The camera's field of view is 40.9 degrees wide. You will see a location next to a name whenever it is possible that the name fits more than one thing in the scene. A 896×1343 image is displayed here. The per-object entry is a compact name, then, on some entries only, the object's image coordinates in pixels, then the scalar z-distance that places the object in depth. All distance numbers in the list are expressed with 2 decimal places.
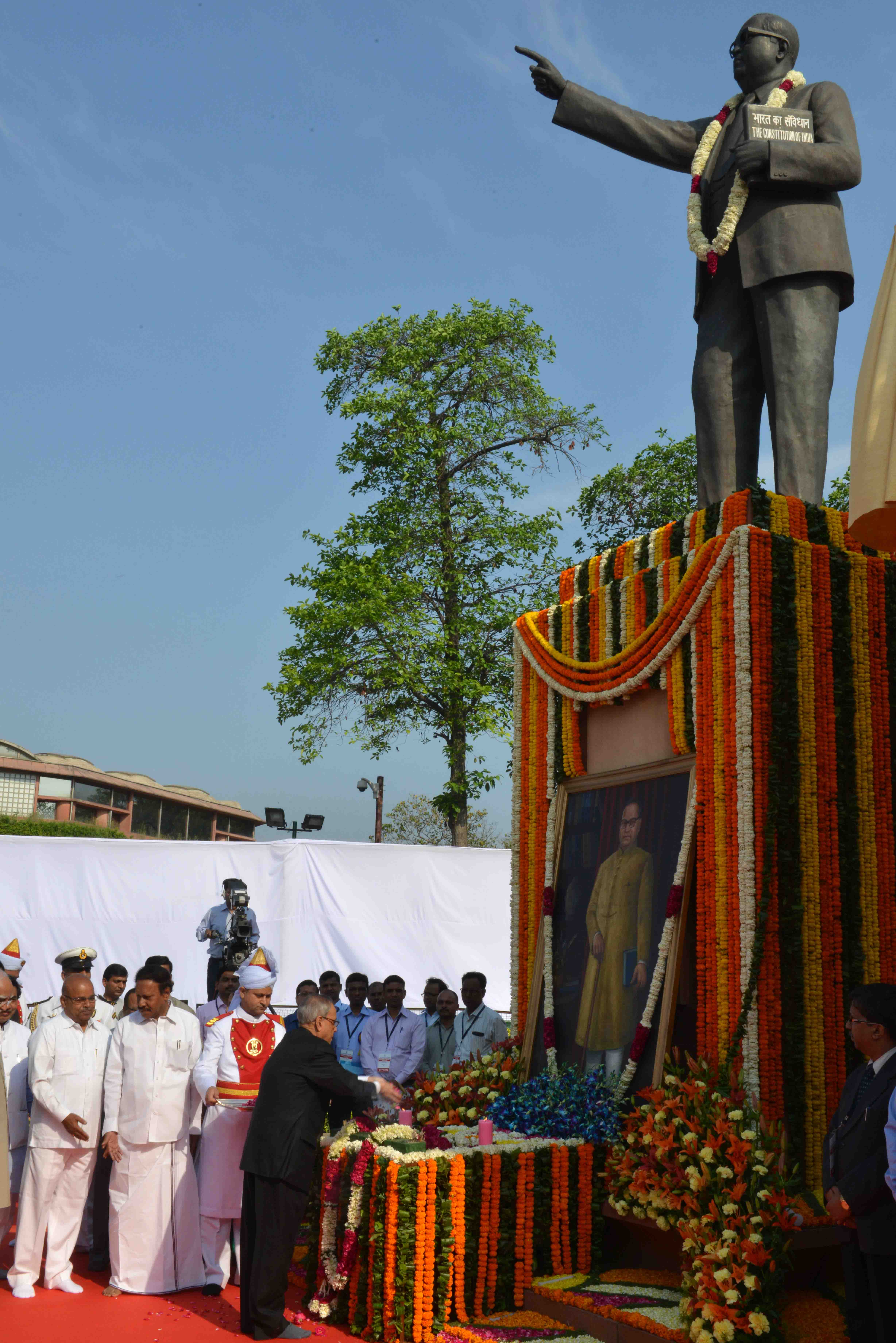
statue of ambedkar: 6.89
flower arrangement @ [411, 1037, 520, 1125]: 7.29
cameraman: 10.27
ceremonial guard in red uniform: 6.86
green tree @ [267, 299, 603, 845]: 19.44
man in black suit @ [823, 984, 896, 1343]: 4.31
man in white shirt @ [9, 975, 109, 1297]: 6.85
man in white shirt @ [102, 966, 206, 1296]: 6.78
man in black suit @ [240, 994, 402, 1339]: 5.80
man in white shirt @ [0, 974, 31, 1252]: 7.54
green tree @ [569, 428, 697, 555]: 21.70
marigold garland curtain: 5.74
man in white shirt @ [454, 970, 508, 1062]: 9.01
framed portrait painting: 6.51
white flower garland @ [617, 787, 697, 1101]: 6.27
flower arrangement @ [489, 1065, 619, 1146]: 6.30
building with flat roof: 42.00
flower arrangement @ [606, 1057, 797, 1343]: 4.88
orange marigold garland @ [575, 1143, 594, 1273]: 6.06
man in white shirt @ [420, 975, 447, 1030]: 9.96
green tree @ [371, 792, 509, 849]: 42.25
